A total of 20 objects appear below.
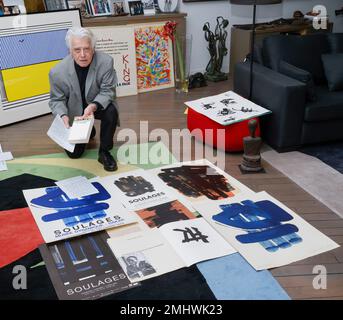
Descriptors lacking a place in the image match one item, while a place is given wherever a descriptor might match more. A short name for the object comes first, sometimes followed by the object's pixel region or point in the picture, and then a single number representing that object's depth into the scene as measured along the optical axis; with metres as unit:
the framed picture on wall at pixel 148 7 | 4.39
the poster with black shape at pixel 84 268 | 1.69
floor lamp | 2.82
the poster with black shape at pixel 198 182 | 2.38
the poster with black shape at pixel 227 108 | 2.83
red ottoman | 2.85
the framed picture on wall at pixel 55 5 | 3.88
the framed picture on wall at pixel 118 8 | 4.29
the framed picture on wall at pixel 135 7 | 4.34
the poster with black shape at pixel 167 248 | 1.82
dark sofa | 2.81
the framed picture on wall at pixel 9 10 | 3.50
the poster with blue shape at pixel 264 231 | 1.89
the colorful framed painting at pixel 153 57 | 4.31
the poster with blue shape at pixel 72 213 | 2.06
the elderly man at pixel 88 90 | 2.64
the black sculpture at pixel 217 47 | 4.78
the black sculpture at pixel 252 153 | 2.67
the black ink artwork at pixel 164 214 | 2.14
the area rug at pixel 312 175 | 2.39
